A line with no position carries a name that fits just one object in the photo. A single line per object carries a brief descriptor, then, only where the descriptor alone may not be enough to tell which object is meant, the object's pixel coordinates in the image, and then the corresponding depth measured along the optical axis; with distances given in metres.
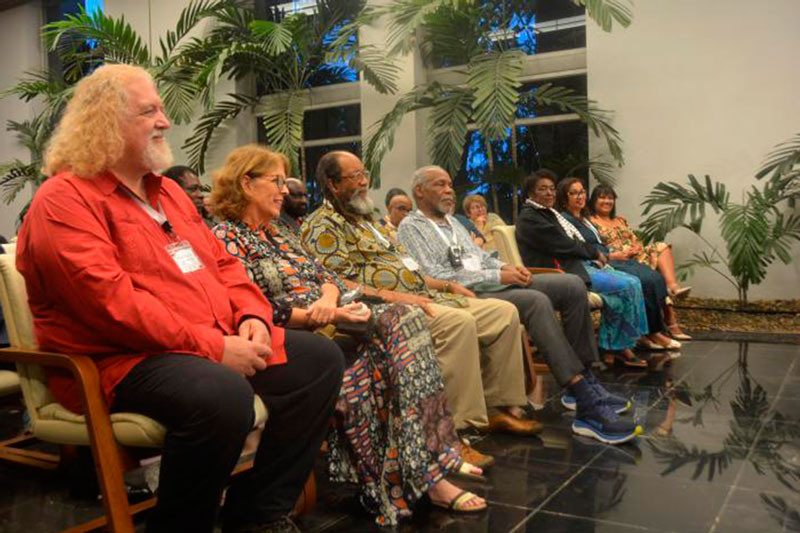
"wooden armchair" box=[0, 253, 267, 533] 1.70
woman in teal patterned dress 4.71
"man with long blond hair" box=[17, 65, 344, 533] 1.68
